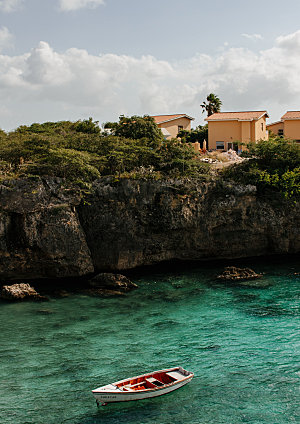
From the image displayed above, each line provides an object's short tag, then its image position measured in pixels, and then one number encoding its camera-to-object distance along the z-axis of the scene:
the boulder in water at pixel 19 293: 26.66
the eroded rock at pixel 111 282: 28.98
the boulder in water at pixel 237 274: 30.30
